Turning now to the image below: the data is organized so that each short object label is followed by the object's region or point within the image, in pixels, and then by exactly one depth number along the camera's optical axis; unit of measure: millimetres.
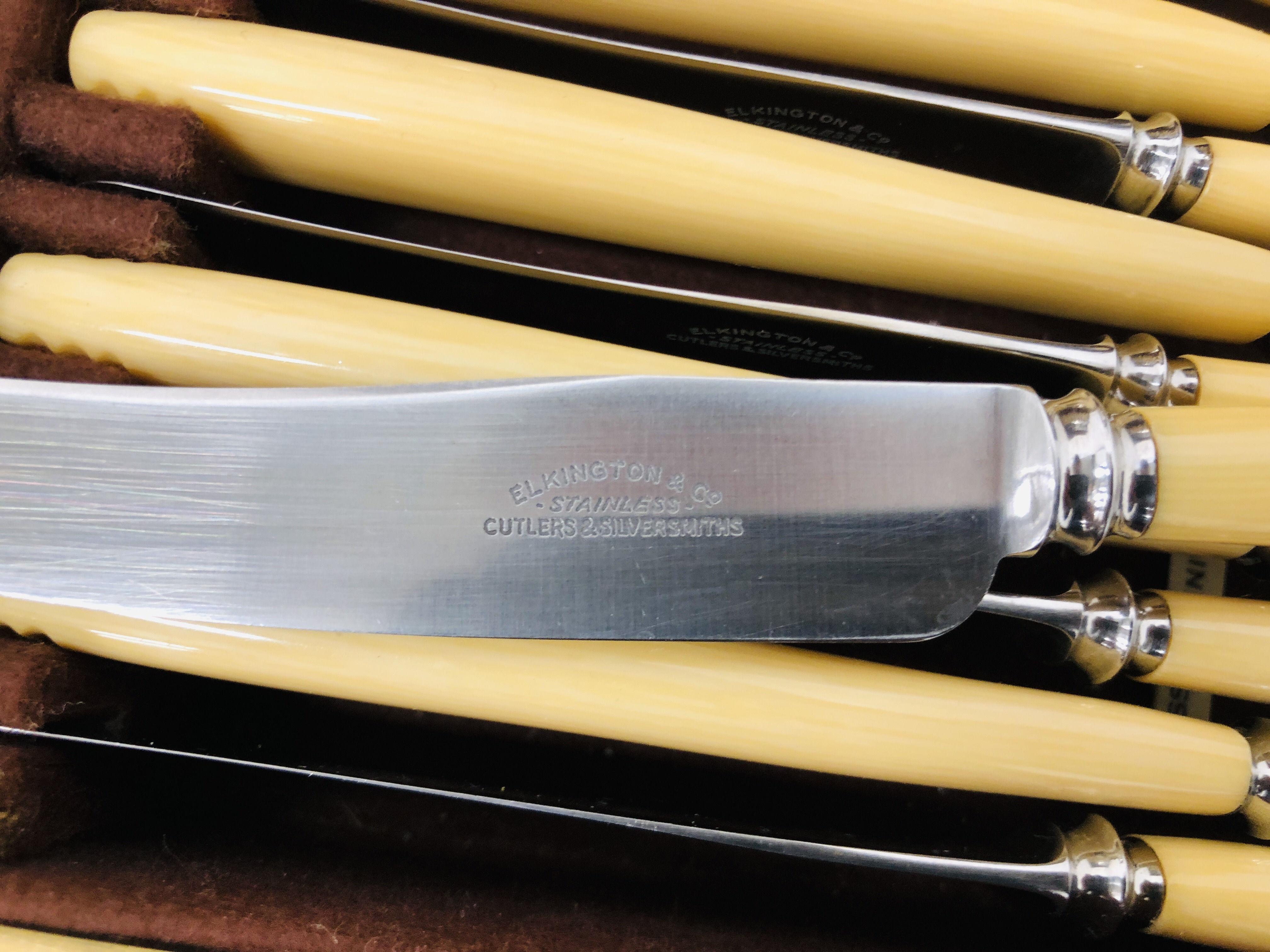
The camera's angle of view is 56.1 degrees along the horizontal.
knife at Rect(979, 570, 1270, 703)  102
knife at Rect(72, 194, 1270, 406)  100
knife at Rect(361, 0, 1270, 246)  111
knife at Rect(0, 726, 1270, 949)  100
